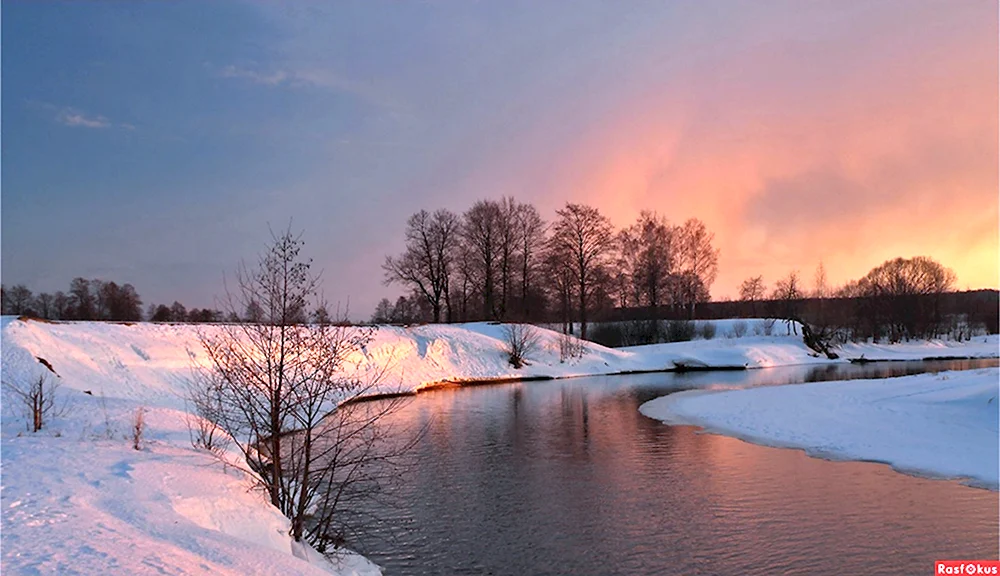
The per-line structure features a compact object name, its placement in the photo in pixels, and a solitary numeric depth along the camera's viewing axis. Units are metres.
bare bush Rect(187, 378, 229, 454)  10.28
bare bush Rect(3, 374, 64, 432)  11.39
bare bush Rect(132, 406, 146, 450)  9.81
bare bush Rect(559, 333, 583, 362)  39.19
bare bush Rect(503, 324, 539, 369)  37.38
